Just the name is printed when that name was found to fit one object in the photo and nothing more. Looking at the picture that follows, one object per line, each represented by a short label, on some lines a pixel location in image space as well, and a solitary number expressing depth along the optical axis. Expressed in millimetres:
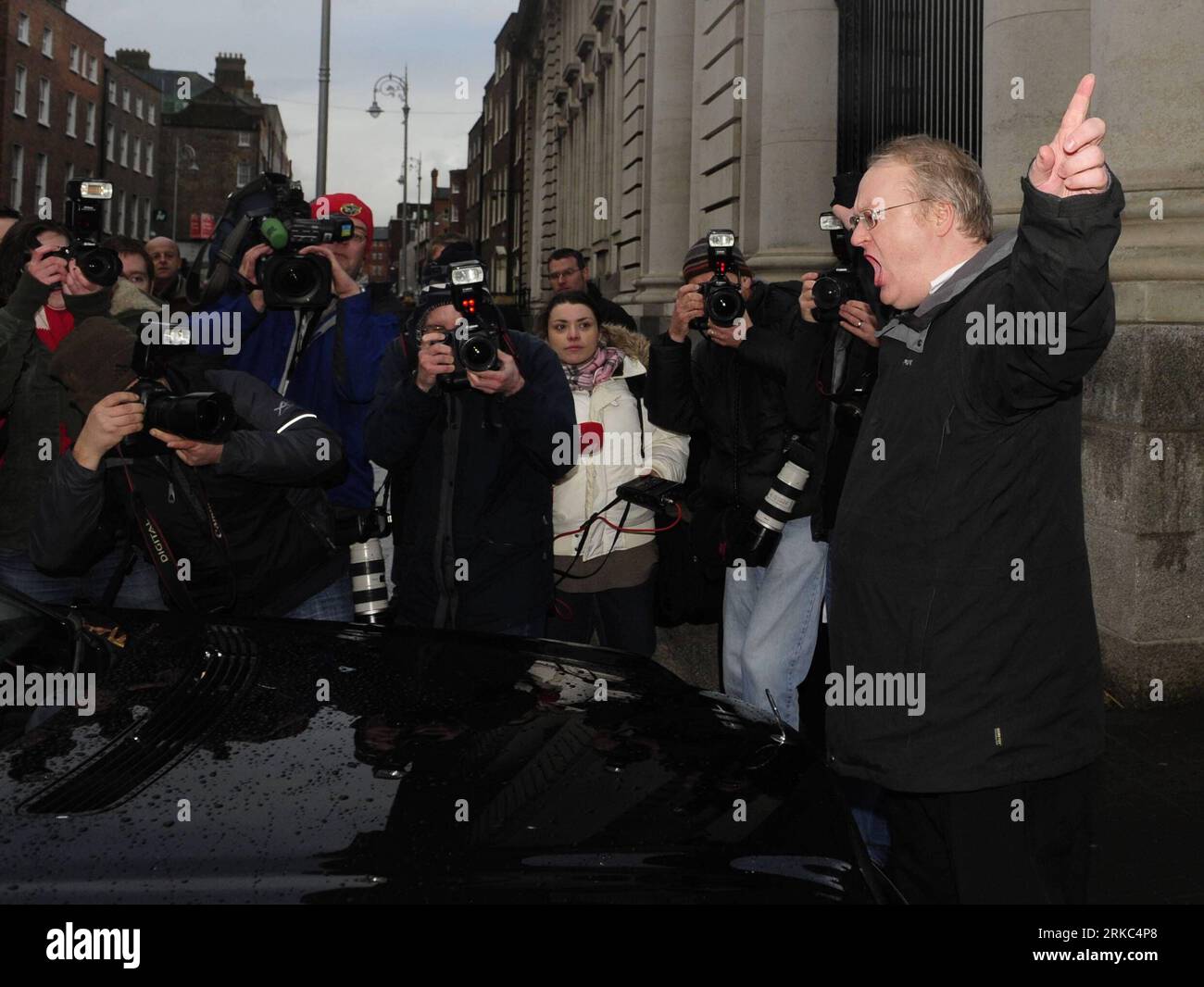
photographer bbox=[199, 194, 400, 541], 4375
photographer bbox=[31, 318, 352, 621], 3391
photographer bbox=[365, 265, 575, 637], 3900
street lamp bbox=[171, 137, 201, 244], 64350
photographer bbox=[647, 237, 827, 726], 4301
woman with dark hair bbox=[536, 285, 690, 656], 4770
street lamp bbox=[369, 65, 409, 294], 32375
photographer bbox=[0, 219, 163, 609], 3869
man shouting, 2342
